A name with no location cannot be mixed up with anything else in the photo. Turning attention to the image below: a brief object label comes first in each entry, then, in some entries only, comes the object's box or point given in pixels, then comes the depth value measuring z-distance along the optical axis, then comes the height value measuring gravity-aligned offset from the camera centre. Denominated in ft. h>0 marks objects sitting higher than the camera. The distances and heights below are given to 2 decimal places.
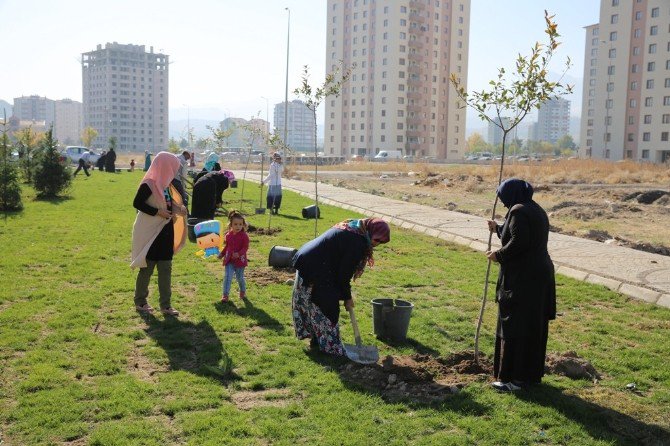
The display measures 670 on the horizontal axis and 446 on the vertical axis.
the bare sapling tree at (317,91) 43.47 +4.63
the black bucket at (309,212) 57.16 -4.68
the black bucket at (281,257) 33.99 -5.17
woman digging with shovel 18.88 -3.30
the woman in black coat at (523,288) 16.74 -3.27
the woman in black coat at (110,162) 134.41 -1.60
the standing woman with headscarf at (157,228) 24.14 -2.78
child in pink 26.76 -3.97
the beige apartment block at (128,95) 520.01 +48.58
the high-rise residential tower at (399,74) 353.92 +48.53
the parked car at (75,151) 151.64 +0.55
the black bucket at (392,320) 21.93 -5.42
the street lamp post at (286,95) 155.56 +15.56
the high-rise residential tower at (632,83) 262.47 +35.40
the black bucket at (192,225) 40.89 -4.38
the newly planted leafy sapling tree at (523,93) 20.03 +2.30
